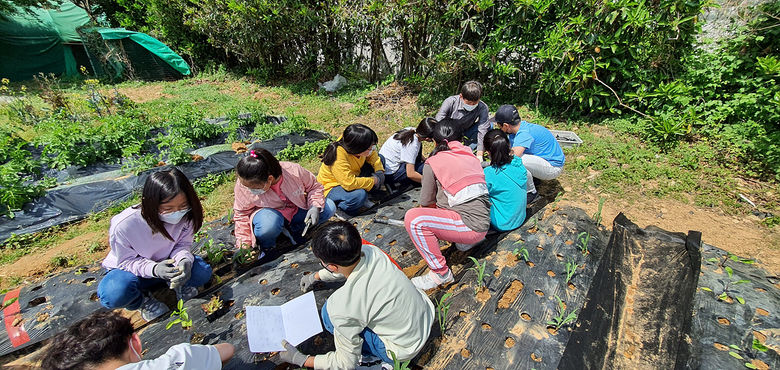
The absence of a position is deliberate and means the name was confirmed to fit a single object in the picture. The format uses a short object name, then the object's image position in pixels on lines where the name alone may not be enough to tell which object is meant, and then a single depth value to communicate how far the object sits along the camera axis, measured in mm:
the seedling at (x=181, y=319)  1923
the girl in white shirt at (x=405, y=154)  3601
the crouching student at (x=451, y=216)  2459
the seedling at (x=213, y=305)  2187
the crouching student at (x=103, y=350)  1196
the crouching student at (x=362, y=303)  1604
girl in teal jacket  2709
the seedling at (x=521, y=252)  2473
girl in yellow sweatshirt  3201
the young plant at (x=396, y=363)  1597
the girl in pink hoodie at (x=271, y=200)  2521
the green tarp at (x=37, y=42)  10580
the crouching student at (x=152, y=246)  2072
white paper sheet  1847
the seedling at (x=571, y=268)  2240
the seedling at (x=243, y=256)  2699
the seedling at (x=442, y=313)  1976
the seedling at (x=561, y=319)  1950
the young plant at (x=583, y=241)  2542
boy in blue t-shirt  3617
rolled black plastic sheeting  1802
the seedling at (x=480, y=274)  2219
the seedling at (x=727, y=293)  2055
